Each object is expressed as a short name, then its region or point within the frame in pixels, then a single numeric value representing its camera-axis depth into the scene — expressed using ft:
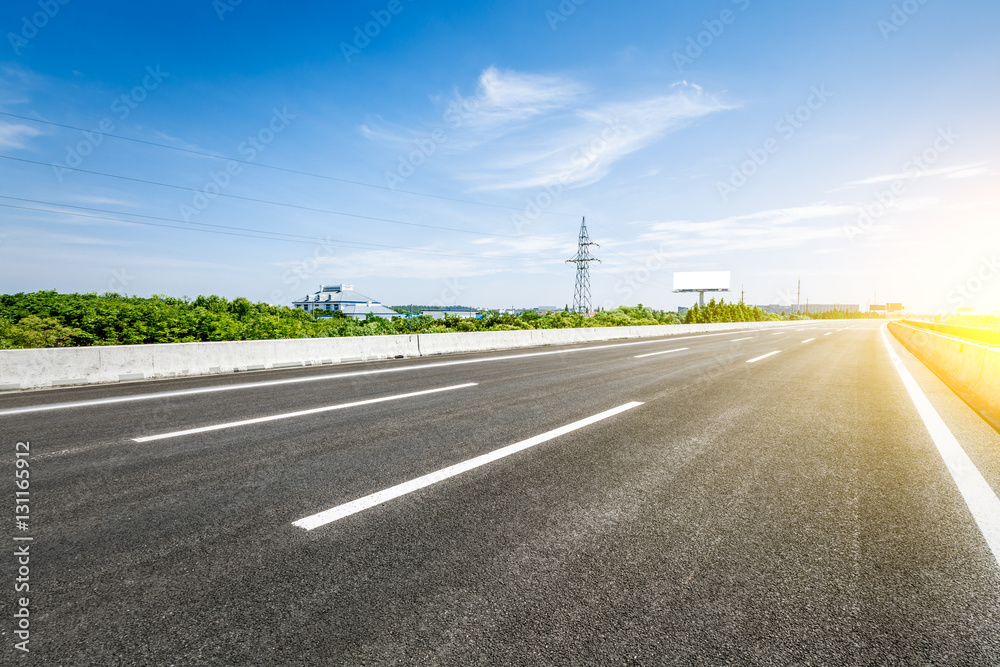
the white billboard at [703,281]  347.15
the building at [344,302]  366.63
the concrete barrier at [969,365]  24.25
